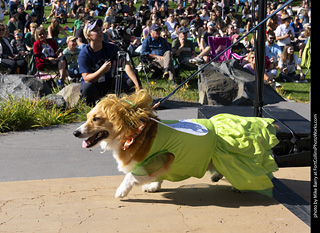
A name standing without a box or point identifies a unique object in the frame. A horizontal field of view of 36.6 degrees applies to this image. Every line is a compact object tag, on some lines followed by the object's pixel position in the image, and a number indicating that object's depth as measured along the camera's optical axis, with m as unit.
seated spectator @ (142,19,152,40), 16.61
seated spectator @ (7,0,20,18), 22.00
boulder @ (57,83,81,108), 8.69
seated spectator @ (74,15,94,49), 12.94
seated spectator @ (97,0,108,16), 24.47
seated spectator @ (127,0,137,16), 21.65
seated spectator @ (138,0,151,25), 20.41
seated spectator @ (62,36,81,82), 11.50
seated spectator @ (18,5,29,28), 19.08
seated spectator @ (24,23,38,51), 15.63
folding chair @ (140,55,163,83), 12.68
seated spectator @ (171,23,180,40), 17.42
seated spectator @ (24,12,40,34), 18.42
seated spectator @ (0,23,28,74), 11.68
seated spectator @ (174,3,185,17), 23.21
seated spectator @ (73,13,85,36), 17.20
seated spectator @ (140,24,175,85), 12.81
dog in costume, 4.30
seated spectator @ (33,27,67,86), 11.84
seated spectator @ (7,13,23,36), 18.27
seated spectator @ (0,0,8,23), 24.84
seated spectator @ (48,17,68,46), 15.33
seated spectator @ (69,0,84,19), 23.75
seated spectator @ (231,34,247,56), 14.94
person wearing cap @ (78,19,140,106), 7.94
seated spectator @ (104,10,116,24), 18.87
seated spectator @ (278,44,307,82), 14.02
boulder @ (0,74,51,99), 8.75
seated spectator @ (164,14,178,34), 19.67
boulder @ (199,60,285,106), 9.66
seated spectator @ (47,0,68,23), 22.95
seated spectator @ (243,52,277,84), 11.84
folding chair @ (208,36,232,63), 14.45
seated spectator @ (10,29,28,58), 13.28
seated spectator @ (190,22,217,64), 13.21
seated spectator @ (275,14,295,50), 16.02
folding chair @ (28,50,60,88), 12.20
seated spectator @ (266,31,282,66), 14.68
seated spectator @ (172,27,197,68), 13.58
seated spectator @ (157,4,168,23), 22.89
